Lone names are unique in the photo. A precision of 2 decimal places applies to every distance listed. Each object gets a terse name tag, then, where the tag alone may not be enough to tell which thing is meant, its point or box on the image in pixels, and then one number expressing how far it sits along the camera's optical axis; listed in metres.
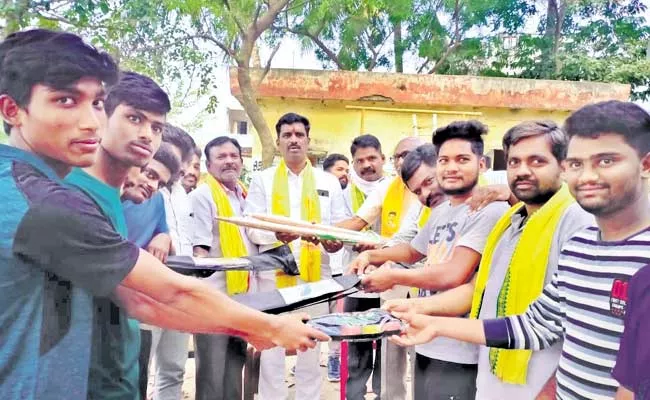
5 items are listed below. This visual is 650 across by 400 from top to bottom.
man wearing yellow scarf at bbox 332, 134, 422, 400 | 3.40
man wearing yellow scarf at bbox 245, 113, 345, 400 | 3.30
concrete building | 6.60
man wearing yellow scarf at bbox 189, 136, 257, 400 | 2.88
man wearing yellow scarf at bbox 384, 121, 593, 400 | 1.88
